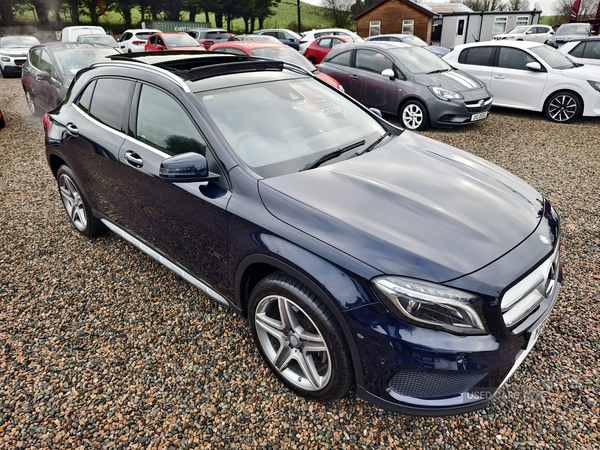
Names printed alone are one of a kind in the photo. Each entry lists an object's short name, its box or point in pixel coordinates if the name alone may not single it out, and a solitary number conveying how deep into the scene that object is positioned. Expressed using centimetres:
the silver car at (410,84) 763
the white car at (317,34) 2013
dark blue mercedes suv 186
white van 1702
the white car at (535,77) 798
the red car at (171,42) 1519
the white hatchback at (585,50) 1020
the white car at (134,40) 1917
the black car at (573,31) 1988
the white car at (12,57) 1566
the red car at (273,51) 955
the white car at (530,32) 2113
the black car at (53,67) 751
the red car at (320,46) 1592
